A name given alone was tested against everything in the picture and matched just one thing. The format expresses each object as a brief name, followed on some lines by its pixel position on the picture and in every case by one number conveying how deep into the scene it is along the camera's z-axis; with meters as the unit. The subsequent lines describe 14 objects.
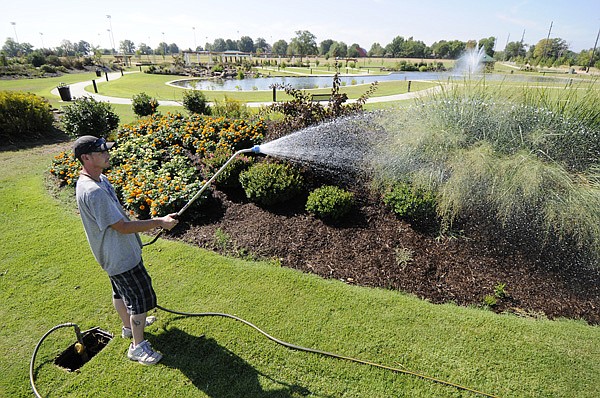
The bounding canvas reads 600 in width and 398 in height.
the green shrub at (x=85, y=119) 9.24
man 2.53
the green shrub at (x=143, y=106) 12.35
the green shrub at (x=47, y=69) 39.69
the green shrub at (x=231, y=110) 9.96
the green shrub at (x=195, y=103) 12.68
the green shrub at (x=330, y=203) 5.17
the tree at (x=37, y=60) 46.50
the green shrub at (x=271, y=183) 5.51
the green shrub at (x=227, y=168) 6.02
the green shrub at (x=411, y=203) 5.01
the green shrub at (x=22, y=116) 10.38
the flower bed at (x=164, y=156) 5.75
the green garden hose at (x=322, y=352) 3.03
